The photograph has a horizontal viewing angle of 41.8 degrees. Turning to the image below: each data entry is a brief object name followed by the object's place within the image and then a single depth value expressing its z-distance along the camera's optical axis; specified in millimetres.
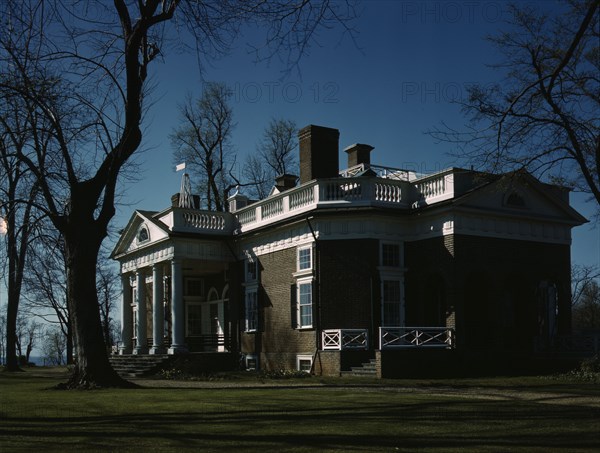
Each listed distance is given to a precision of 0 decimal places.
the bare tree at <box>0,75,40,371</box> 17594
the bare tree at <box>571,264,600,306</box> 52966
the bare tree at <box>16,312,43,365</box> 89362
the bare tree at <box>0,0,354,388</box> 18859
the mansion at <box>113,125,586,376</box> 25531
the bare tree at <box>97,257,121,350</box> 62541
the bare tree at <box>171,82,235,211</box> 50125
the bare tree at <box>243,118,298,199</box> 52438
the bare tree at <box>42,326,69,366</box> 95125
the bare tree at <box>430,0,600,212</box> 19297
